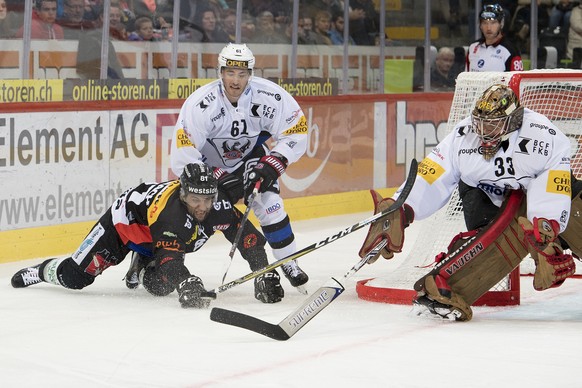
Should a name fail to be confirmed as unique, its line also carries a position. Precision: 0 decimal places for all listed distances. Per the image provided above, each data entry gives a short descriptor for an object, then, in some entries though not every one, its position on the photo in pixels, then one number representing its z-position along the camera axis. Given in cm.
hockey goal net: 1062
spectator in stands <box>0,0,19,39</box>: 1336
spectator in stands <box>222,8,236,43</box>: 1662
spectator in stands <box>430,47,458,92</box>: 2019
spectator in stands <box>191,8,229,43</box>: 1619
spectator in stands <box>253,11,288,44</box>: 1725
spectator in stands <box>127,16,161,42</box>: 1520
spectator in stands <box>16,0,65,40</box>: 1375
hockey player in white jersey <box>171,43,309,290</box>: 1085
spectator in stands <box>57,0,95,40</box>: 1416
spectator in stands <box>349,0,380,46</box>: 1884
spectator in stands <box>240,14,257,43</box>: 1694
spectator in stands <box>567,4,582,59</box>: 2155
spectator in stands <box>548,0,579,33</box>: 2172
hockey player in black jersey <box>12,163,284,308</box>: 1019
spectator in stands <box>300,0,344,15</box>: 1805
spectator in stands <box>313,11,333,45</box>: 1825
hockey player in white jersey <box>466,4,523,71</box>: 1652
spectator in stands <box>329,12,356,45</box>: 1853
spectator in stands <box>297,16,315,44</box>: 1797
